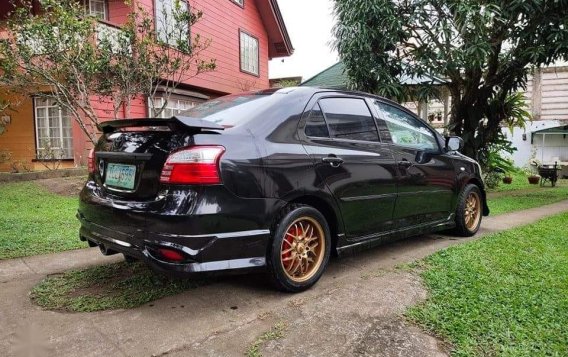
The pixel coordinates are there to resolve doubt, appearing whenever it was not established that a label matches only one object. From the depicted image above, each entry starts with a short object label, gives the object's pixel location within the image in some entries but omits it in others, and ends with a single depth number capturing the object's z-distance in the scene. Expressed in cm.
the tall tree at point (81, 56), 696
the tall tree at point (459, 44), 731
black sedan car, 269
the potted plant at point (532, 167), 1633
